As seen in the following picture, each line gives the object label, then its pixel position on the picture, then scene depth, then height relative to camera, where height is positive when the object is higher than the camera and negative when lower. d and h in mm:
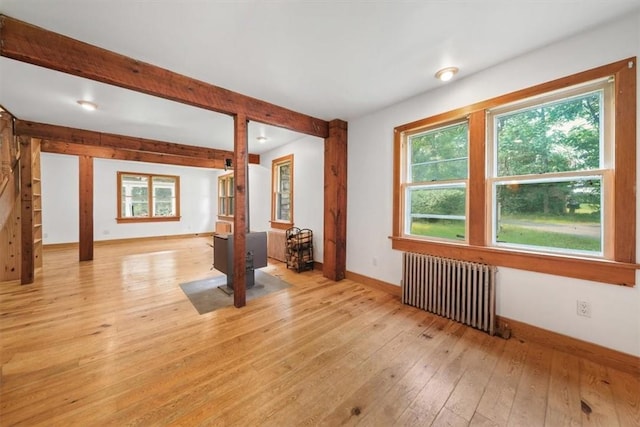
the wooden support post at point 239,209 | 2752 +47
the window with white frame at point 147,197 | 6957 +495
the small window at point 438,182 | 2611 +363
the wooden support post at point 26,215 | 3465 -31
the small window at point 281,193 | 5133 +467
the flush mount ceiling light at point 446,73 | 2278 +1381
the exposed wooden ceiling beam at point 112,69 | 1692 +1240
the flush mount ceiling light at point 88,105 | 2997 +1407
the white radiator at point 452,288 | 2252 -793
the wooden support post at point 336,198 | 3682 +235
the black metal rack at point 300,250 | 4242 -683
